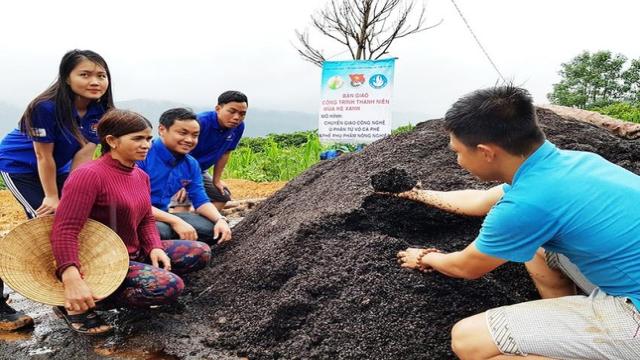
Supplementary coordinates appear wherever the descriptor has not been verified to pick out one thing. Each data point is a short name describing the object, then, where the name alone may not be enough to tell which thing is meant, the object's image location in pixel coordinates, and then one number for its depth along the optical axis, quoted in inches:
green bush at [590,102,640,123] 542.6
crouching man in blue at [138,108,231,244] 105.7
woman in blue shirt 89.4
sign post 236.7
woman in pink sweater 77.5
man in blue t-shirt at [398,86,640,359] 53.0
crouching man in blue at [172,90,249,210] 132.7
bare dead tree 472.4
